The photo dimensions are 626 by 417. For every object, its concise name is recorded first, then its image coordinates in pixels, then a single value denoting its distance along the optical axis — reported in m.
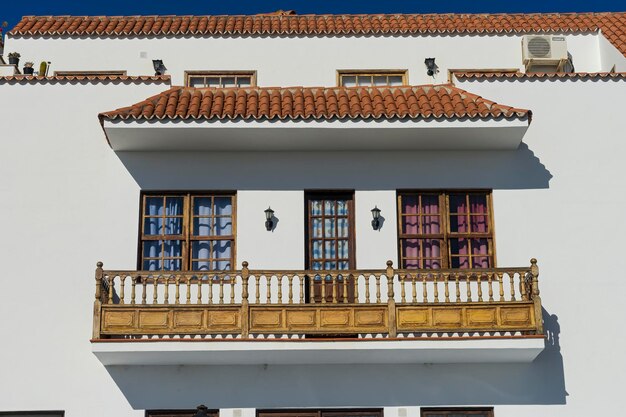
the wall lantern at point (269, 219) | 15.18
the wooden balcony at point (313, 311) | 13.98
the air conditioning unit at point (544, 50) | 18.03
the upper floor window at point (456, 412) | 14.49
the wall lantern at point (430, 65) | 18.02
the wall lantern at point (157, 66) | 17.92
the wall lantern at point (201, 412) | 12.33
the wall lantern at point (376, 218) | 15.23
